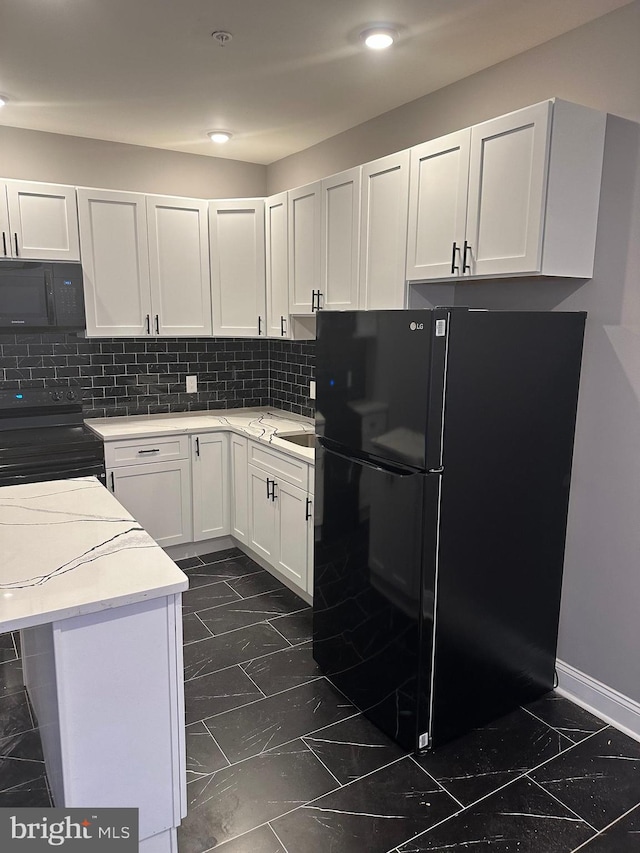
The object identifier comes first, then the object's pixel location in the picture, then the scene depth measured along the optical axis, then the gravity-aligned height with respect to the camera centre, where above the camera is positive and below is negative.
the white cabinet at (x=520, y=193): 2.13 +0.46
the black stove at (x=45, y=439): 3.24 -0.71
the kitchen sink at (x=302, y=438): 3.70 -0.73
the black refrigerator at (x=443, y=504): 2.11 -0.69
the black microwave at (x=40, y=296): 3.24 +0.10
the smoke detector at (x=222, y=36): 2.33 +1.06
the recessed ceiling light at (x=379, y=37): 2.30 +1.06
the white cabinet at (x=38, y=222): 3.33 +0.51
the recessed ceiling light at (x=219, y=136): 3.65 +1.08
